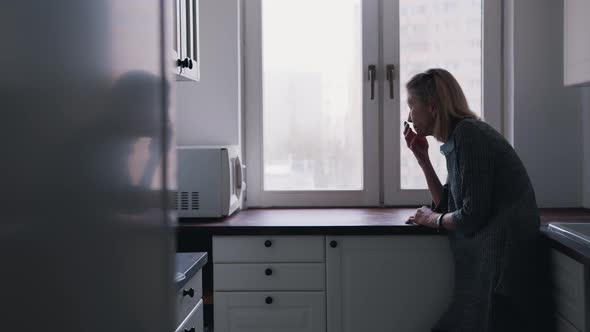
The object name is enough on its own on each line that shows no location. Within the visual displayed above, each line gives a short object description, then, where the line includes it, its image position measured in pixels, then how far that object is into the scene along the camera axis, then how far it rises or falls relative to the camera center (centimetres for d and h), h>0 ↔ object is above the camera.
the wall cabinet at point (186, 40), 195 +42
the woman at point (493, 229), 184 -29
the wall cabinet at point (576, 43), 207 +41
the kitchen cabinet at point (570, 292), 163 -46
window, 282 +31
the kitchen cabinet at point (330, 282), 221 -55
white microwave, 234 -14
